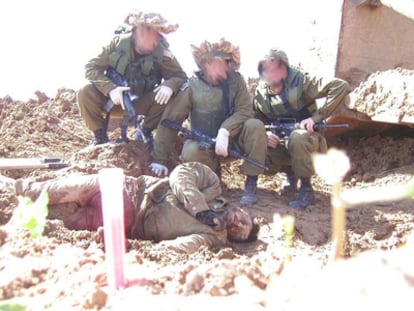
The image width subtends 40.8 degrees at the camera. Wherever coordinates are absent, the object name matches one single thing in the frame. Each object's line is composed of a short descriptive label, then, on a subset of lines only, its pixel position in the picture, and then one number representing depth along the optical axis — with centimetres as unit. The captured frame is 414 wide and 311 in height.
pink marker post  206
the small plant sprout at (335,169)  117
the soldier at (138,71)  563
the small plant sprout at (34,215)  212
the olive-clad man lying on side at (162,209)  390
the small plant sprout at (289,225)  154
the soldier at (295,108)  546
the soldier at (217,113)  539
